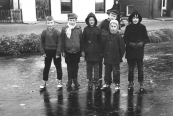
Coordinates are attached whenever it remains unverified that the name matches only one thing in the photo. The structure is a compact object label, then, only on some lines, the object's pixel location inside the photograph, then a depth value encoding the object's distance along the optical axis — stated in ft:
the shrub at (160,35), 47.39
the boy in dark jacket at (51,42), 19.64
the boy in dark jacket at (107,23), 20.38
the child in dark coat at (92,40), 19.69
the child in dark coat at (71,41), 19.62
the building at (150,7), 88.84
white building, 66.49
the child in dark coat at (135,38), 19.20
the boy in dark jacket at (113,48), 19.08
